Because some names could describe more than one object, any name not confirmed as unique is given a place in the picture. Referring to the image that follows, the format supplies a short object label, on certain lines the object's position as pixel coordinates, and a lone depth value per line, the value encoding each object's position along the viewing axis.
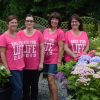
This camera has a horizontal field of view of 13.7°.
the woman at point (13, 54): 6.38
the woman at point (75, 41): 6.73
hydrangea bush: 5.09
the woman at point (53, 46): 6.82
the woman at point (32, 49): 6.63
